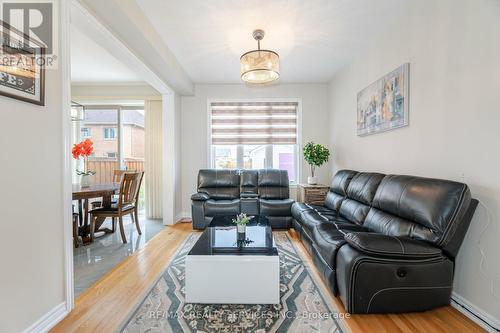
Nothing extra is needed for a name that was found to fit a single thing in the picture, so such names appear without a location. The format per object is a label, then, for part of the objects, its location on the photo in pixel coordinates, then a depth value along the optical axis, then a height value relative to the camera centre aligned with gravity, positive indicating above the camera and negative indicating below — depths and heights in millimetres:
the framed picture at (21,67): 1367 +617
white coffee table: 1883 -906
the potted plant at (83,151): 3416 +211
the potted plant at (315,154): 4316 +203
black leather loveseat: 3895 -539
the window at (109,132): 5152 +734
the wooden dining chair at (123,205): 3320 -578
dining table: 3041 -390
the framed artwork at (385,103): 2528 +762
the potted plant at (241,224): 2405 -601
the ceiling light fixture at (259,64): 2615 +1139
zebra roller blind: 4910 +889
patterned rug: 1640 -1122
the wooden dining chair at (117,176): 4433 -196
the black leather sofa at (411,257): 1667 -663
